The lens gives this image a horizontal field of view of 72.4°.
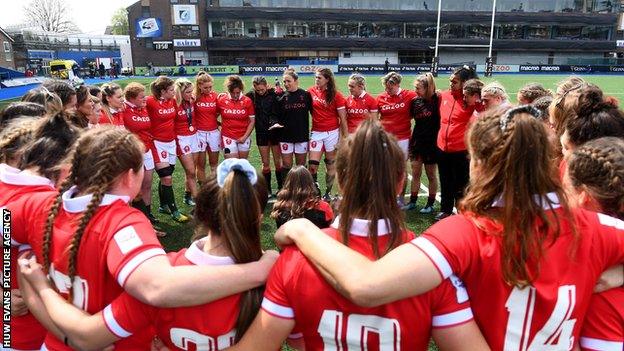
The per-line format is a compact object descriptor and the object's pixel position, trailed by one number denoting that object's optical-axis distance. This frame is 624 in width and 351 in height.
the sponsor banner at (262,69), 43.87
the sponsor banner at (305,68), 43.41
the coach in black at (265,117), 6.95
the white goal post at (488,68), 34.48
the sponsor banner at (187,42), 50.78
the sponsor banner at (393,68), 43.78
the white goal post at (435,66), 35.62
